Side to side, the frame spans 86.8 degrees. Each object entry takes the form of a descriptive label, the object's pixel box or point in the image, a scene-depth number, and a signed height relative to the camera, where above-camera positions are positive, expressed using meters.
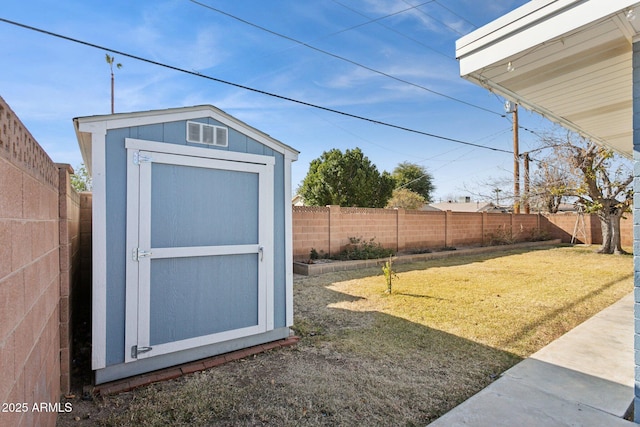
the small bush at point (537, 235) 17.17 -0.80
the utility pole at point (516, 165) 16.59 +2.79
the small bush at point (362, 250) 9.83 -0.91
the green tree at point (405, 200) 20.09 +1.20
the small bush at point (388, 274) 6.12 -0.99
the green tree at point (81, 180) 16.47 +2.10
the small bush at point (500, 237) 15.09 -0.79
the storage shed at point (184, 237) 2.84 -0.15
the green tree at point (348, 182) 19.61 +2.28
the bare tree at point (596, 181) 12.31 +1.45
